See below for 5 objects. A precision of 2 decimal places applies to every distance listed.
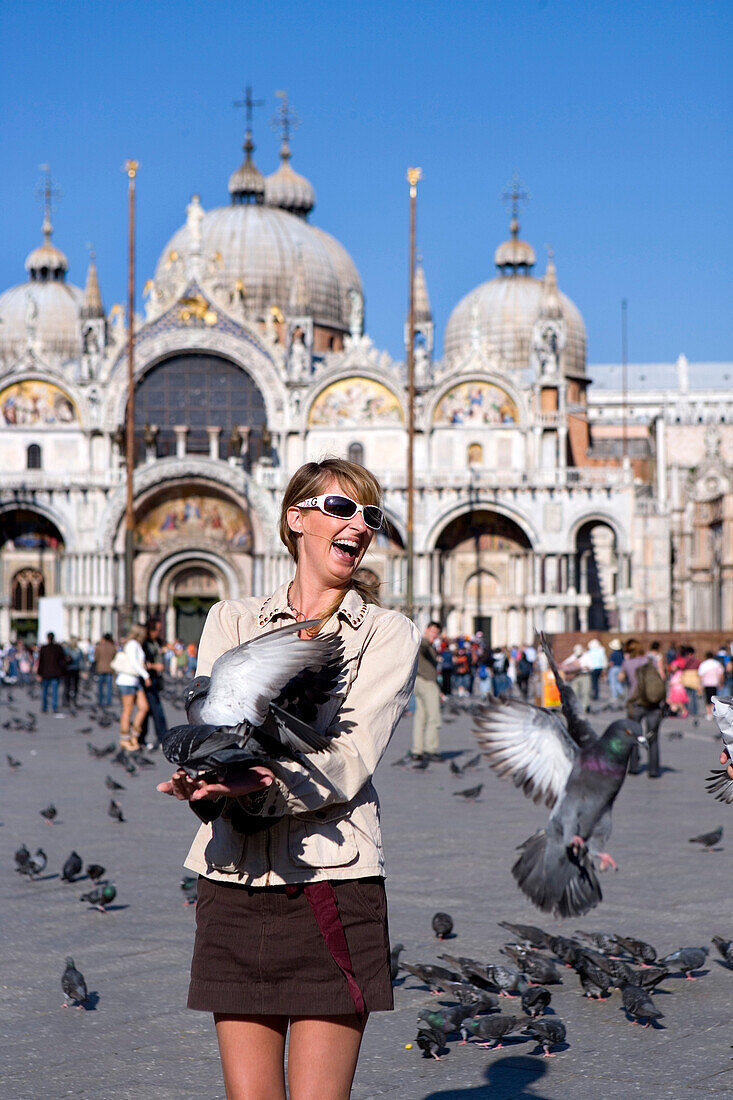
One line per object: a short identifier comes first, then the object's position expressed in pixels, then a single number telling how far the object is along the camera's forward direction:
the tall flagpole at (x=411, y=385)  33.28
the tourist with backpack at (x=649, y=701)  13.41
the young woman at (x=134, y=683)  14.79
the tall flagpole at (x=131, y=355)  32.94
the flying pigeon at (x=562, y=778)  6.00
